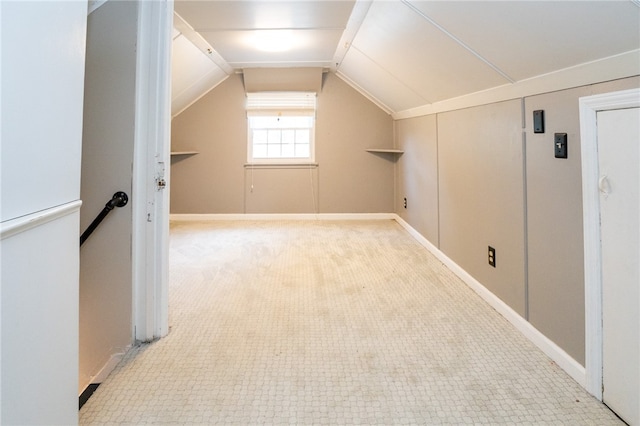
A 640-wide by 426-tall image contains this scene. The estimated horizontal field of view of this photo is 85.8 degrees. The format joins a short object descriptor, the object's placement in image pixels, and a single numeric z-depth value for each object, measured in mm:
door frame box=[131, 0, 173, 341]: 1633
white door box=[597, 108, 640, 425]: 1176
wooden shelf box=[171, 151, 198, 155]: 4723
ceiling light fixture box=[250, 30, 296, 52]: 3126
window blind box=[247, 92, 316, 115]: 4797
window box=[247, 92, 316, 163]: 4805
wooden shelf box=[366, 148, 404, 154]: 4591
